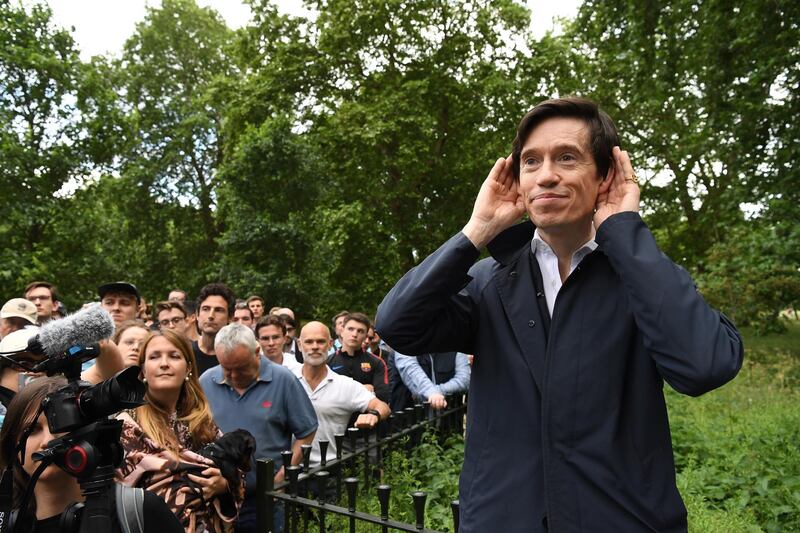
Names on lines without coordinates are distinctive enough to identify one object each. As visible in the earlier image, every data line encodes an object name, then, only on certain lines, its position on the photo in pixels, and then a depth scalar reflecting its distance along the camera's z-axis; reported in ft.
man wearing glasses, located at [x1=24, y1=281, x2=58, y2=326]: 20.07
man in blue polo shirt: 12.85
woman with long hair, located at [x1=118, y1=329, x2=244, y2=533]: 8.89
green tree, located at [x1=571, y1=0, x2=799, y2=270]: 28.02
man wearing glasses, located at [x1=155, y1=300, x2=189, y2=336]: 19.85
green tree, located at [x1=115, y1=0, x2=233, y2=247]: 80.48
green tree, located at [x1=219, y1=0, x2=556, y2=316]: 57.82
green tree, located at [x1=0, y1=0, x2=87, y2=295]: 52.90
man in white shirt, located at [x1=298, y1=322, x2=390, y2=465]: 15.48
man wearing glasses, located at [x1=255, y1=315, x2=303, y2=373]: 18.78
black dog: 9.37
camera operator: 6.84
